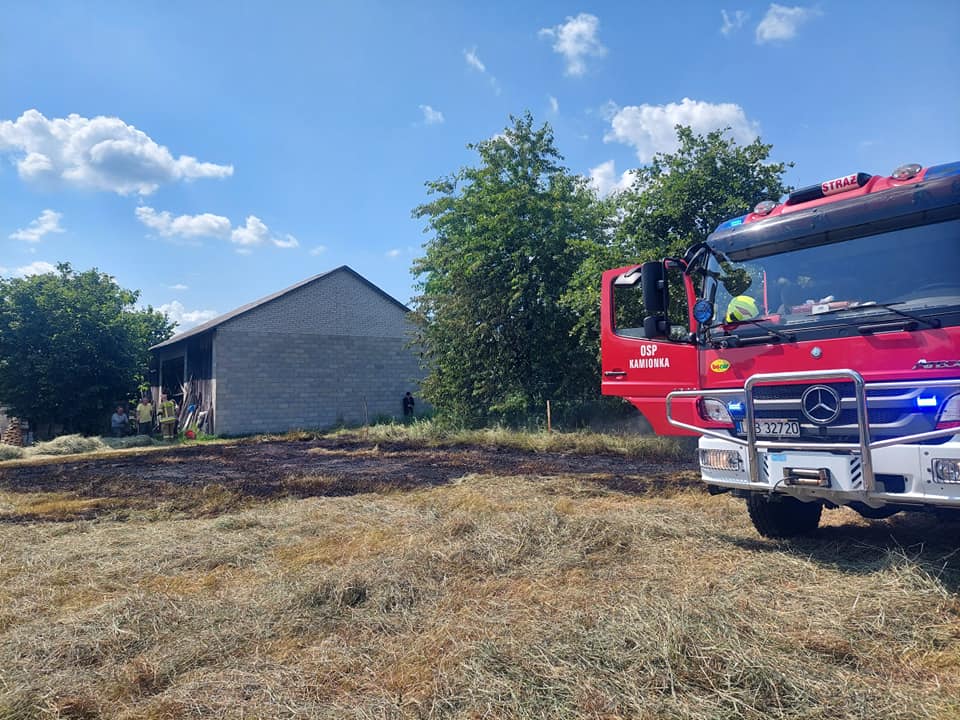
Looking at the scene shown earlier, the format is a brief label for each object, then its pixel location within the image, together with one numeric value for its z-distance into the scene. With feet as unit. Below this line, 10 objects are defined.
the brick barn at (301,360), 70.49
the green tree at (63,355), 69.21
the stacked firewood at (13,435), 68.32
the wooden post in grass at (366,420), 68.33
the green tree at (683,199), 42.52
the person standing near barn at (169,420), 69.62
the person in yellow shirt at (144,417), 70.54
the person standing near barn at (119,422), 70.03
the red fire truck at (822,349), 11.84
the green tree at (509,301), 53.36
